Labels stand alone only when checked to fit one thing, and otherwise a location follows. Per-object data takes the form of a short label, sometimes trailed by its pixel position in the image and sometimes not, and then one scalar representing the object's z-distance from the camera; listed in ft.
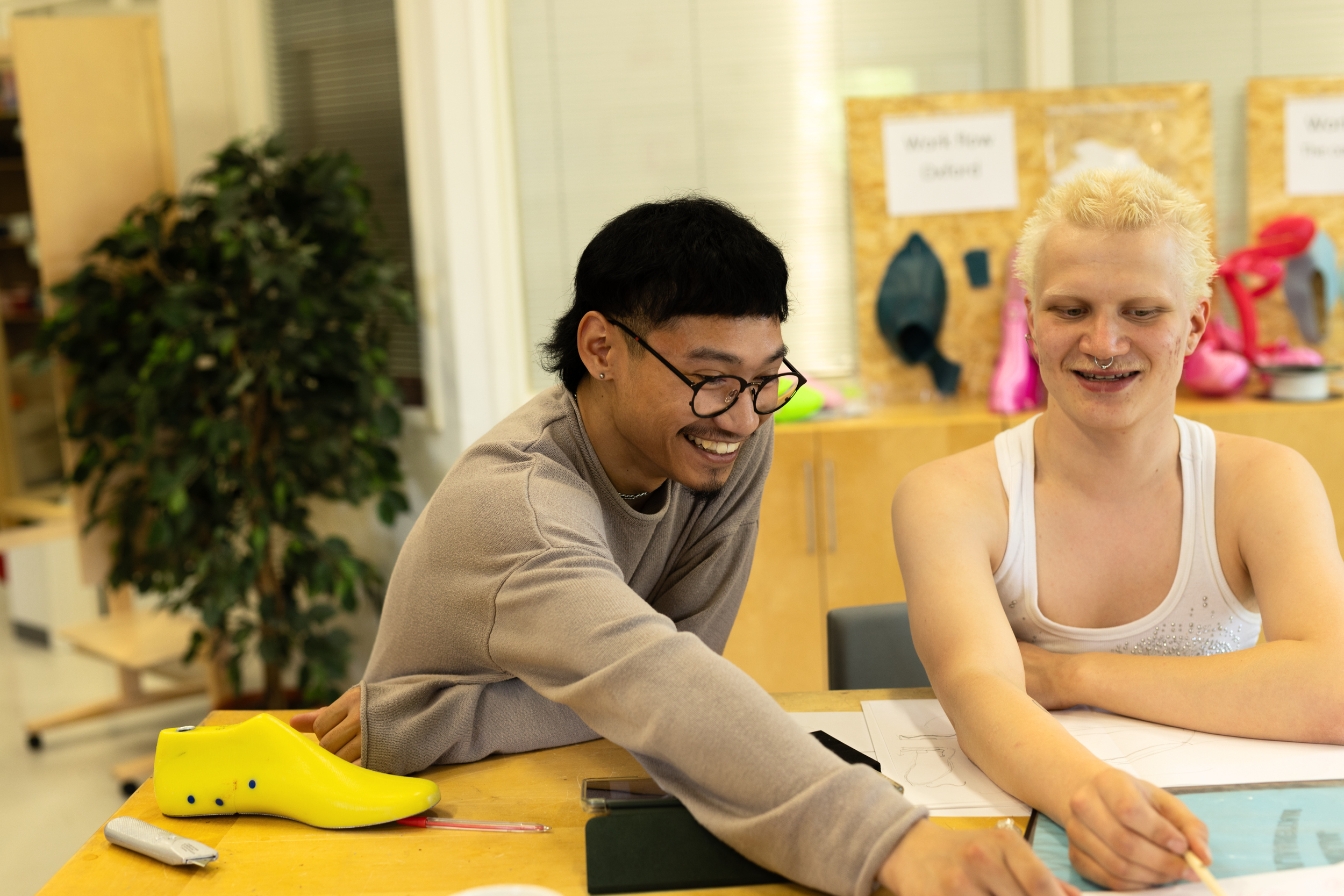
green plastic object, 9.32
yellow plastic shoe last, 3.53
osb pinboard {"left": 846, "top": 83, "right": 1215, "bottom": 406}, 10.07
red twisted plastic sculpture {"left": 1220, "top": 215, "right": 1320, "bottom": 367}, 9.82
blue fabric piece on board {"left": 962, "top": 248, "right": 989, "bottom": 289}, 10.17
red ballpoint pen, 3.50
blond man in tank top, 3.87
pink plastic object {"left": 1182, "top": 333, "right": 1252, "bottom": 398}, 9.50
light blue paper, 2.97
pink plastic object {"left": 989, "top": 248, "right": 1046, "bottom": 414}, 9.66
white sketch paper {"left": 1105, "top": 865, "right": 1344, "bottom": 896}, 2.84
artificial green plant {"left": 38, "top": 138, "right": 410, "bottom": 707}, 9.30
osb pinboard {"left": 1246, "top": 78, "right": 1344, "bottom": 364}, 10.14
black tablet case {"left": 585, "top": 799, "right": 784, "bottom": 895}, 3.13
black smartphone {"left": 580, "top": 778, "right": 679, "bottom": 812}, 3.55
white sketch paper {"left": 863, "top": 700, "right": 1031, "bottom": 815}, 3.52
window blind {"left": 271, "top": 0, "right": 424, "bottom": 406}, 10.95
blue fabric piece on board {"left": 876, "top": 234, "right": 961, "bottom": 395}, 10.12
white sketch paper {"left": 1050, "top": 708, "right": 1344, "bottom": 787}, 3.51
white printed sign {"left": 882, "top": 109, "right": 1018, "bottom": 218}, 10.12
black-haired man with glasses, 2.97
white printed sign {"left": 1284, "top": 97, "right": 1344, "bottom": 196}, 10.11
